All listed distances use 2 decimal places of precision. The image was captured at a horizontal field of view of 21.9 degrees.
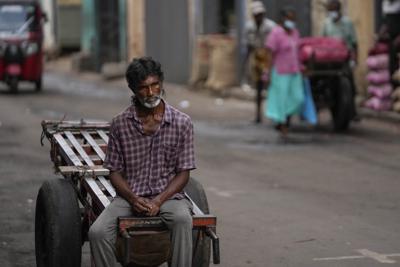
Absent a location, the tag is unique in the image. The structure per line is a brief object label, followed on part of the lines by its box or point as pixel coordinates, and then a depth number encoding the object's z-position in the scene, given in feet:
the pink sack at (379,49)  53.01
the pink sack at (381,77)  53.11
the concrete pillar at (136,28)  92.84
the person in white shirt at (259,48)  52.31
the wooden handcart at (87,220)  18.03
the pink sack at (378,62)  52.85
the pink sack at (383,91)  53.21
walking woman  44.98
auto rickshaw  73.72
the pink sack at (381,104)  53.26
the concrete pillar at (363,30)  58.49
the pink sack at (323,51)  46.80
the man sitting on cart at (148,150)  18.62
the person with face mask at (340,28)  50.01
